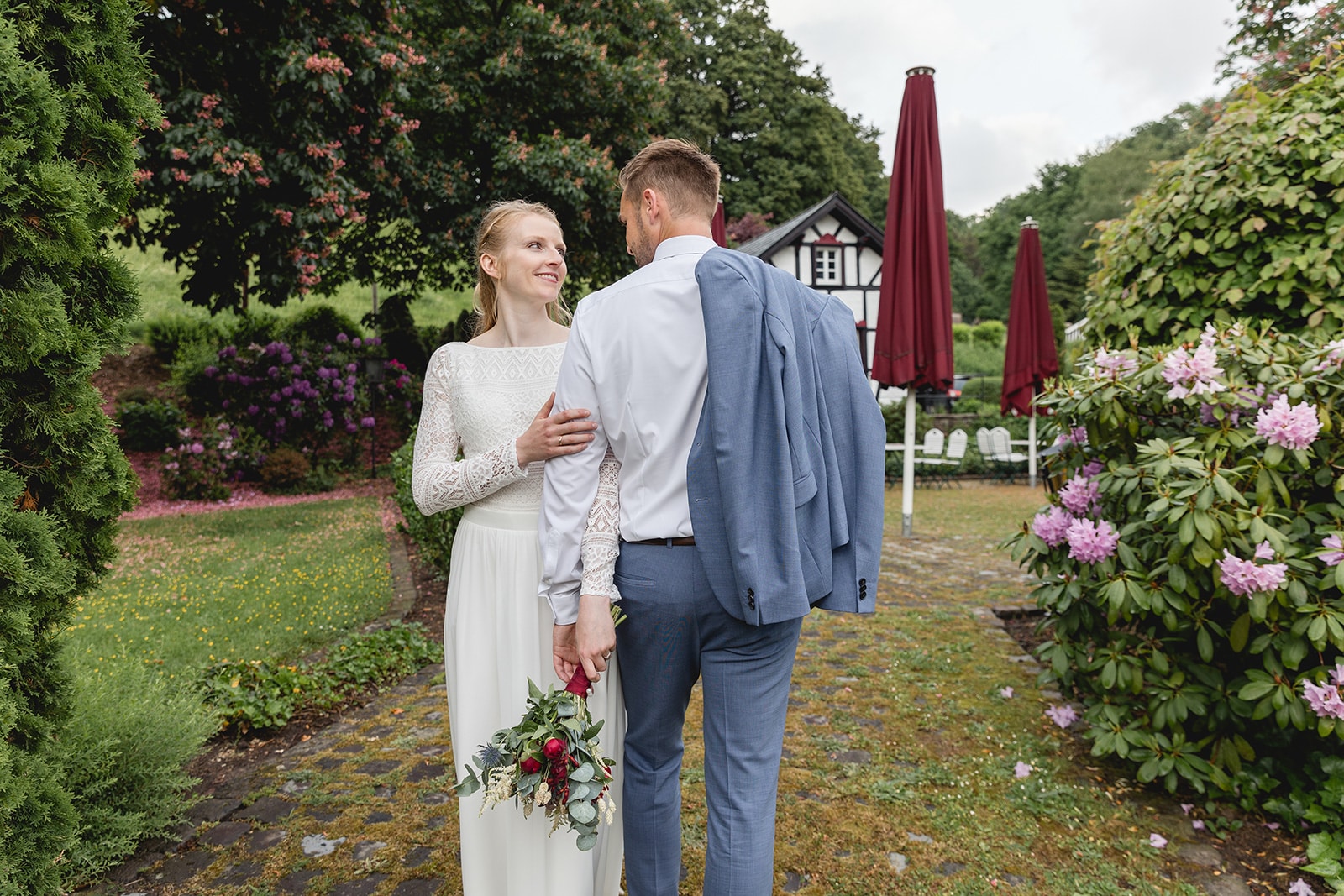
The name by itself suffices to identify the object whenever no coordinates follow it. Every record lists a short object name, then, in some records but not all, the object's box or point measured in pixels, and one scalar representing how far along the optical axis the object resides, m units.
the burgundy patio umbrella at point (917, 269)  7.63
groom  1.56
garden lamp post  12.81
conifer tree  1.82
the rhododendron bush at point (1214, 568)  2.47
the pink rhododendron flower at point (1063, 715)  3.34
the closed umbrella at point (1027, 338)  11.36
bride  1.98
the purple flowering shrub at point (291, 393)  12.40
